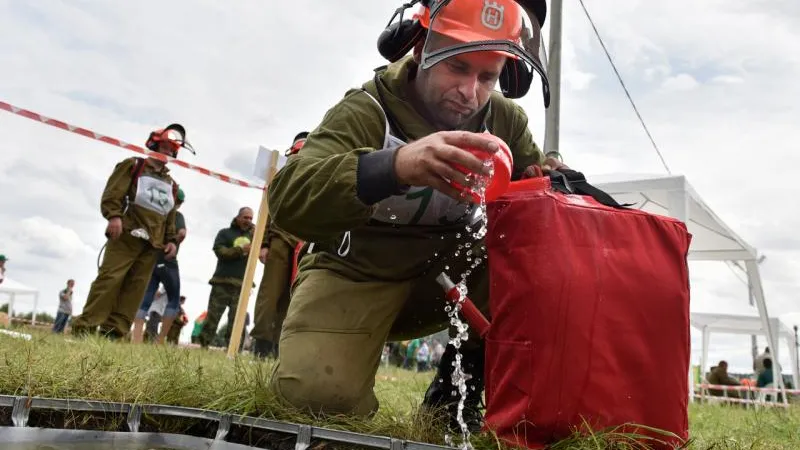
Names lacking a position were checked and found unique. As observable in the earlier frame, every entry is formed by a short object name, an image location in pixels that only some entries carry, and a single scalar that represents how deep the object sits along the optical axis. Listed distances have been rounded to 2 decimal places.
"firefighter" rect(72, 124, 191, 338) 6.00
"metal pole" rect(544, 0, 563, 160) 7.27
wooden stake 5.05
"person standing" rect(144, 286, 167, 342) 9.05
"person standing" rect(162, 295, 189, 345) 10.24
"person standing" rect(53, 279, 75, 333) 13.24
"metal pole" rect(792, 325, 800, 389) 12.52
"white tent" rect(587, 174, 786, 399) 7.47
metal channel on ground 1.83
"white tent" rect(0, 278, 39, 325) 14.54
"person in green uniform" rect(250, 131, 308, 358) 6.15
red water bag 1.68
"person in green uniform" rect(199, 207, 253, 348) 7.41
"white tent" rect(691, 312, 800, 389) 13.95
